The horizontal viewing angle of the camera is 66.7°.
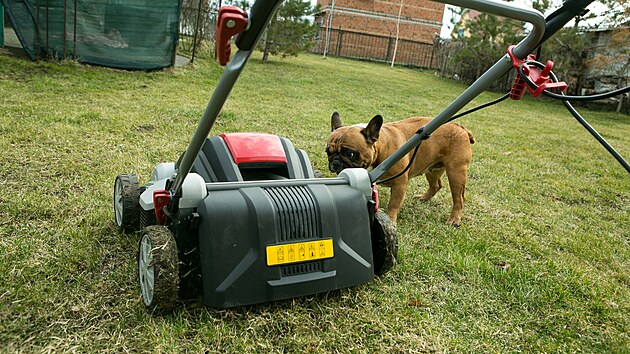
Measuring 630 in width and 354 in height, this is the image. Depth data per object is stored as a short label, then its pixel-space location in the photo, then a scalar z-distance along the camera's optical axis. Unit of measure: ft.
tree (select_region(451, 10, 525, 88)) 53.01
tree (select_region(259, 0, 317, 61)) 50.19
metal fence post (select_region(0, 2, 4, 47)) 28.35
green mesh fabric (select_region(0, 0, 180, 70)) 25.11
